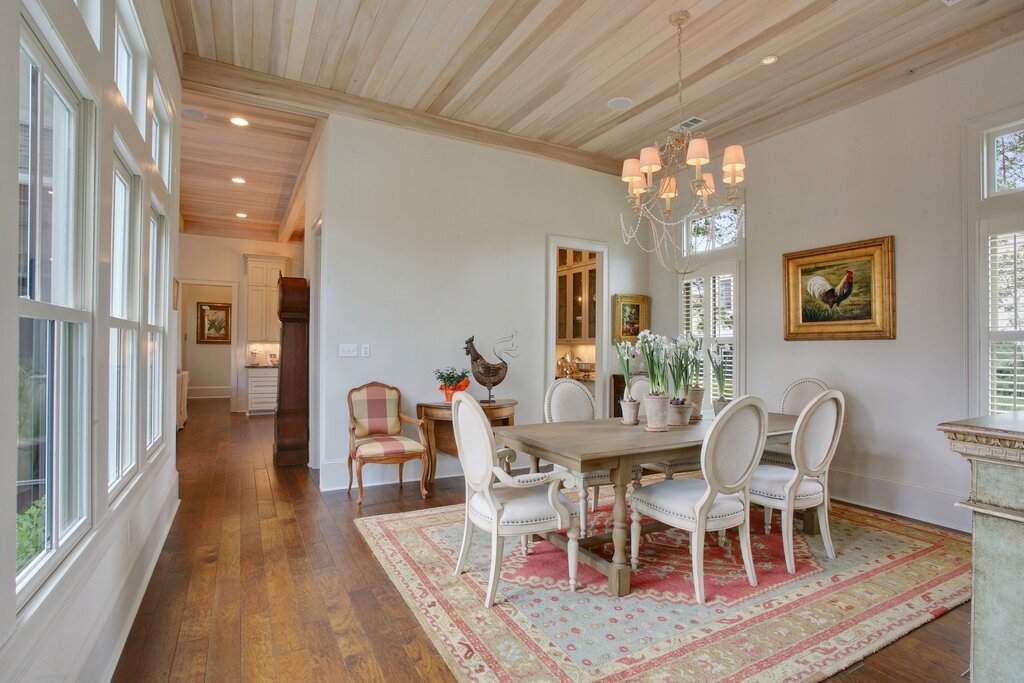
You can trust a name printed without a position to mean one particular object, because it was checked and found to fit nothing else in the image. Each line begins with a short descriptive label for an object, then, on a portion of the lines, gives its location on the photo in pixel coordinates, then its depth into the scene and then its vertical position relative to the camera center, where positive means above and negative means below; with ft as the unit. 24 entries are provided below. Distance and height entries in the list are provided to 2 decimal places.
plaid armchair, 13.52 -2.41
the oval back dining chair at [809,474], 9.41 -2.36
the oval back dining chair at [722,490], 8.16 -2.37
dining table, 8.39 -1.74
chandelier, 10.63 +3.65
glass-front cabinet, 22.95 +2.11
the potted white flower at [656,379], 10.16 -0.69
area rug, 6.64 -3.98
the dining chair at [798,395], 12.75 -1.33
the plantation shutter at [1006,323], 11.05 +0.46
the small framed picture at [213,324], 36.06 +1.30
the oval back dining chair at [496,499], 8.14 -2.52
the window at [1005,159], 11.27 +4.02
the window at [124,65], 8.10 +4.43
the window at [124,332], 7.84 +0.16
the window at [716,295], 17.13 +1.66
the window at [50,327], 4.59 +0.15
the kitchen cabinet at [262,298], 30.66 +2.63
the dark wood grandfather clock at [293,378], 17.42 -1.17
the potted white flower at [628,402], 10.76 -1.19
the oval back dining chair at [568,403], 12.52 -1.41
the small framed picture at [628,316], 19.58 +1.04
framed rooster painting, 13.29 +1.42
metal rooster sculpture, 15.69 -0.78
